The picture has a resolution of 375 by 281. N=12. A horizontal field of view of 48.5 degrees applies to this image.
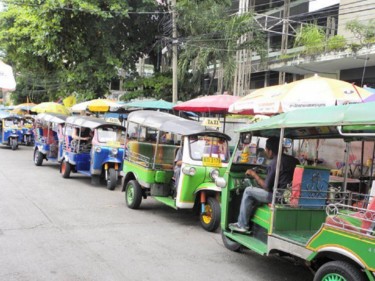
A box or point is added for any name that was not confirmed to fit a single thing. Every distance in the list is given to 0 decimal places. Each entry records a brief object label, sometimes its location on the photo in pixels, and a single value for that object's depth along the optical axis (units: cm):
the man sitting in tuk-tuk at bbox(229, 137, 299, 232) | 554
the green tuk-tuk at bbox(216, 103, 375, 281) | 396
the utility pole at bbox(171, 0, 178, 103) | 1597
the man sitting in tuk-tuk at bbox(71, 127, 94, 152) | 1322
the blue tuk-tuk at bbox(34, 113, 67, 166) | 1587
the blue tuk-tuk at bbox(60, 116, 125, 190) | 1205
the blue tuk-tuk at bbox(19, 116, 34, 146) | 2490
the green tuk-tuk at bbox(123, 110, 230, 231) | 773
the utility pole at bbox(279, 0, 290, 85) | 1819
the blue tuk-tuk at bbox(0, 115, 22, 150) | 2289
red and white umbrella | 1208
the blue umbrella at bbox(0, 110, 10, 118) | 2312
